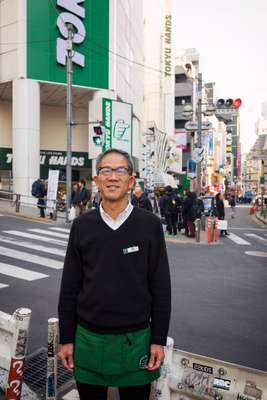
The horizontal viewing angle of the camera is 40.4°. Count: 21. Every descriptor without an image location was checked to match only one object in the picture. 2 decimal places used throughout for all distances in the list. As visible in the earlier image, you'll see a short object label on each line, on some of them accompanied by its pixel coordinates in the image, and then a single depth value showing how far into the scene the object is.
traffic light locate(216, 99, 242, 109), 18.02
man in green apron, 2.28
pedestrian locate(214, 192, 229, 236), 17.09
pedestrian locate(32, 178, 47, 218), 18.76
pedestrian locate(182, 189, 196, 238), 14.84
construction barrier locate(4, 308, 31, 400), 3.11
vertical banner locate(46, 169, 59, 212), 18.62
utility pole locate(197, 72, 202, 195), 19.28
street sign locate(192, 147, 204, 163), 18.43
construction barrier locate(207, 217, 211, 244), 14.07
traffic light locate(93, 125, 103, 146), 19.03
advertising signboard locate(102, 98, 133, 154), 25.57
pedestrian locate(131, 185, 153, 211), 13.27
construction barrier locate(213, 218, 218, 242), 14.62
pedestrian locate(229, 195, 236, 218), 27.00
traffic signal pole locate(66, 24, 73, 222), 17.38
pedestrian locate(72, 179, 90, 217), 18.06
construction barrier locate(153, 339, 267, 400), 2.70
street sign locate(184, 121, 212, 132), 19.70
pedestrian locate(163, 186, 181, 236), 15.34
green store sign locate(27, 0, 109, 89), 23.36
